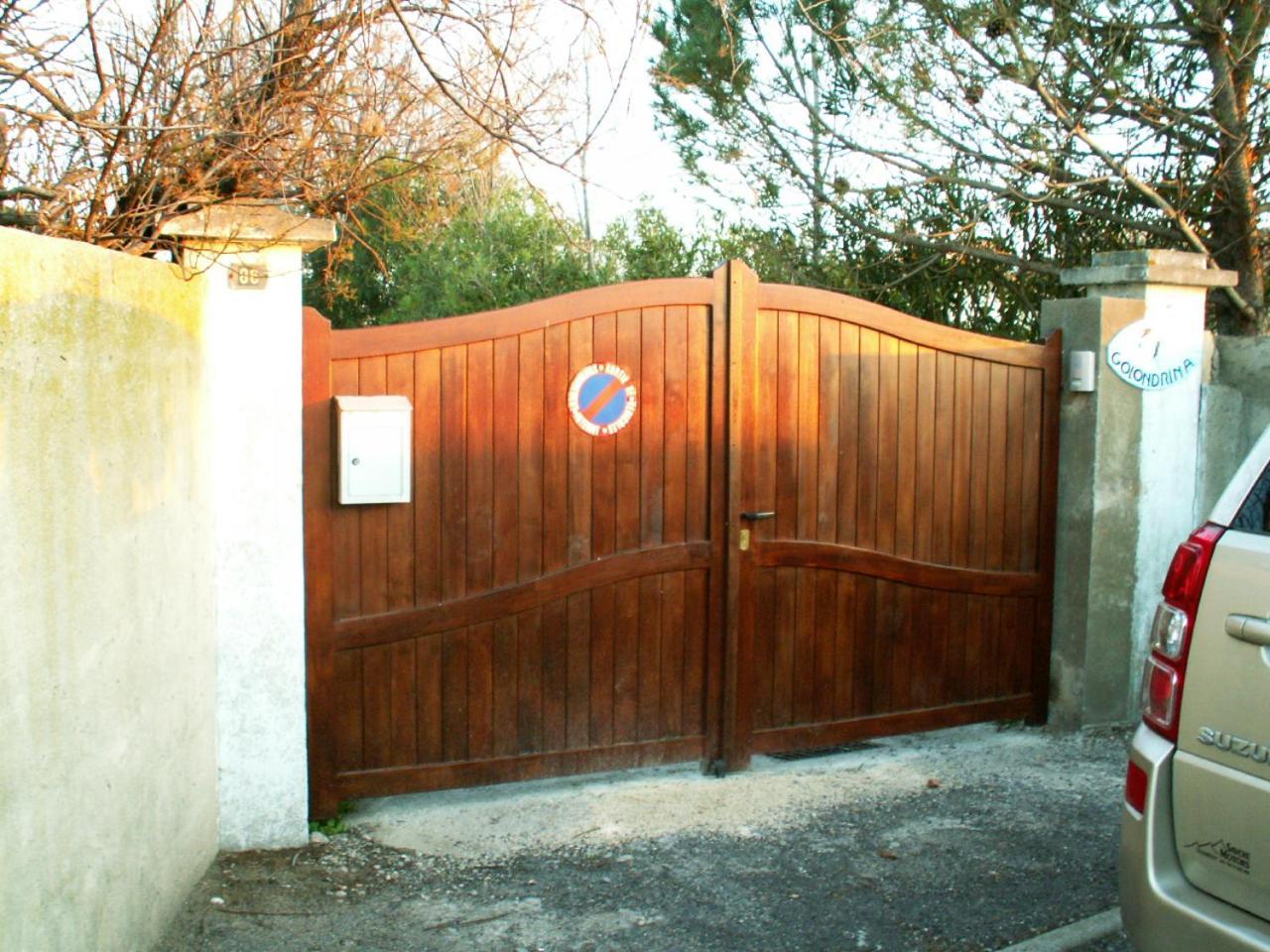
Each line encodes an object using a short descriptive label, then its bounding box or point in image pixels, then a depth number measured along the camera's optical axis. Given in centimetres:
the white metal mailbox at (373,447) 473
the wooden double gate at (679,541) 500
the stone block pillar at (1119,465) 634
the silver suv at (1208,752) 286
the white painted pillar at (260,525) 452
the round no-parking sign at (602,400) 531
